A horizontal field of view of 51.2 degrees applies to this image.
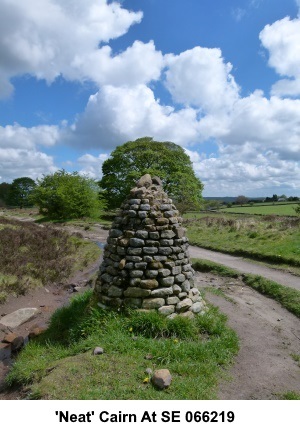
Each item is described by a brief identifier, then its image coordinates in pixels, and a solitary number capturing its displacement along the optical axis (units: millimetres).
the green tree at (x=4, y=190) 91075
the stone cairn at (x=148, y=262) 7195
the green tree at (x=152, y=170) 36906
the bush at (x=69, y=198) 39312
